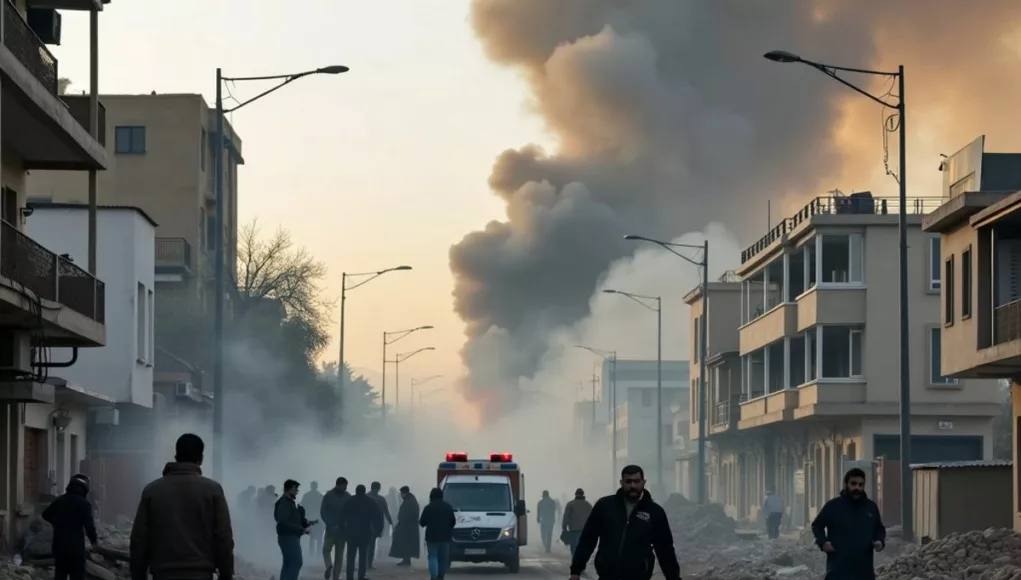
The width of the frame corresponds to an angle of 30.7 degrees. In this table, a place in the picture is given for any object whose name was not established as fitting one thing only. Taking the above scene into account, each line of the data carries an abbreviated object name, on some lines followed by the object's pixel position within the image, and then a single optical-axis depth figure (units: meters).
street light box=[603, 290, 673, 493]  72.62
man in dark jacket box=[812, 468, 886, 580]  17.00
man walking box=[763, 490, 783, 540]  54.78
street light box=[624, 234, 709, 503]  58.44
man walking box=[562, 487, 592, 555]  33.03
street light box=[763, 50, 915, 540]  33.38
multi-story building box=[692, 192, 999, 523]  53.75
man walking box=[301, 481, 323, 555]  41.12
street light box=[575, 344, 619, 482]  95.28
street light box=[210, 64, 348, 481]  34.25
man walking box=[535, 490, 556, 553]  49.69
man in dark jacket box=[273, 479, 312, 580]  22.97
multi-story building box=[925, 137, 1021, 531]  32.38
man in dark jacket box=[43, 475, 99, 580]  20.50
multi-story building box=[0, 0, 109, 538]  24.70
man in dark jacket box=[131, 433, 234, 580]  11.46
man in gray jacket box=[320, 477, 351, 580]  29.32
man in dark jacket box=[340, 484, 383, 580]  29.34
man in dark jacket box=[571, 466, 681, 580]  13.12
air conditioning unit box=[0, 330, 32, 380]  26.98
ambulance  35.91
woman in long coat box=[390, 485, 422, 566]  36.03
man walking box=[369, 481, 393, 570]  31.31
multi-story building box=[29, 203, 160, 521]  38.62
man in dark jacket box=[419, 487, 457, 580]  28.02
